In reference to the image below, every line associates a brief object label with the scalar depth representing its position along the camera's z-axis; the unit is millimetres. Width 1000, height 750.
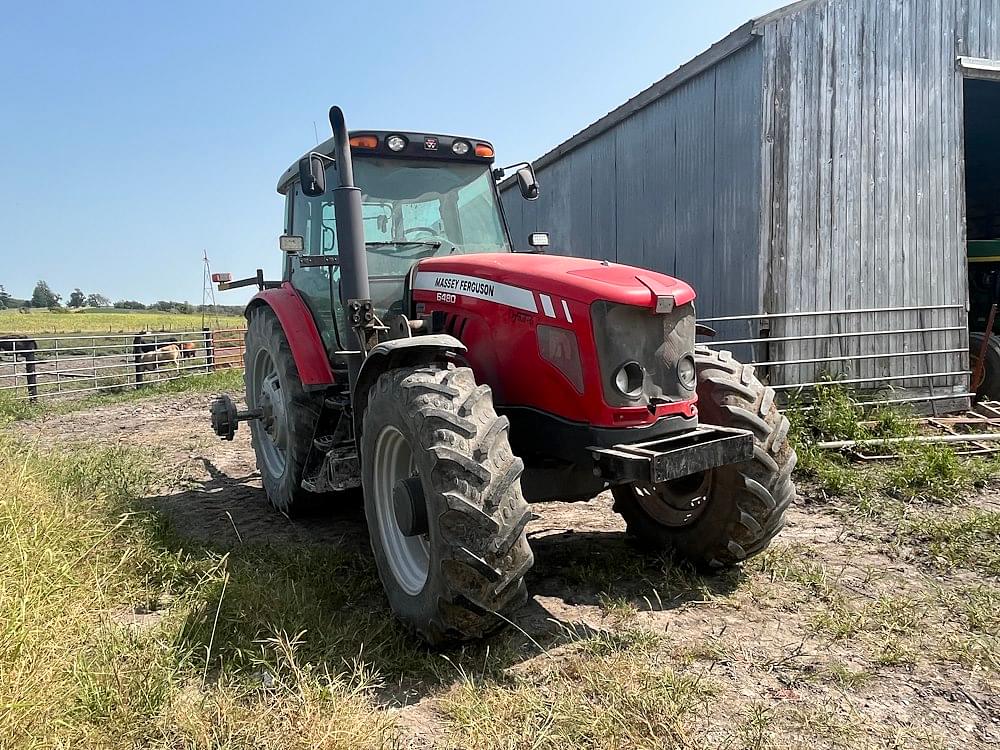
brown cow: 14791
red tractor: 2910
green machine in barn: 8711
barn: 7547
